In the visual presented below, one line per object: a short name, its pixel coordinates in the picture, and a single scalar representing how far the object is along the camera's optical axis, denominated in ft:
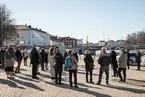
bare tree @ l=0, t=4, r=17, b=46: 116.27
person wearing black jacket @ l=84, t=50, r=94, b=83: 27.02
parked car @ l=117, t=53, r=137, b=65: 57.65
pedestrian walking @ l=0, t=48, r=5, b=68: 37.29
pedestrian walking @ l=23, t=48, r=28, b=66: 50.82
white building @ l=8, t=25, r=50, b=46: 205.65
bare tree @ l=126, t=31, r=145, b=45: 200.20
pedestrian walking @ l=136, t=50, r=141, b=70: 45.05
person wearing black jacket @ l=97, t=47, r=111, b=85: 25.48
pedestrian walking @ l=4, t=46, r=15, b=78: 28.59
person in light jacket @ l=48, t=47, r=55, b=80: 27.60
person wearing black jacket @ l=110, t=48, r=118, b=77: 32.20
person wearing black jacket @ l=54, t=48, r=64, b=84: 25.02
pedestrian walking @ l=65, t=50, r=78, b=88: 24.16
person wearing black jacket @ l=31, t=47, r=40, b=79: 29.16
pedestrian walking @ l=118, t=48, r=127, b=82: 27.89
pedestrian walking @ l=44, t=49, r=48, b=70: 40.52
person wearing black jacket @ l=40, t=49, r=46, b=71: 38.74
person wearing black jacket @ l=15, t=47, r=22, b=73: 35.02
